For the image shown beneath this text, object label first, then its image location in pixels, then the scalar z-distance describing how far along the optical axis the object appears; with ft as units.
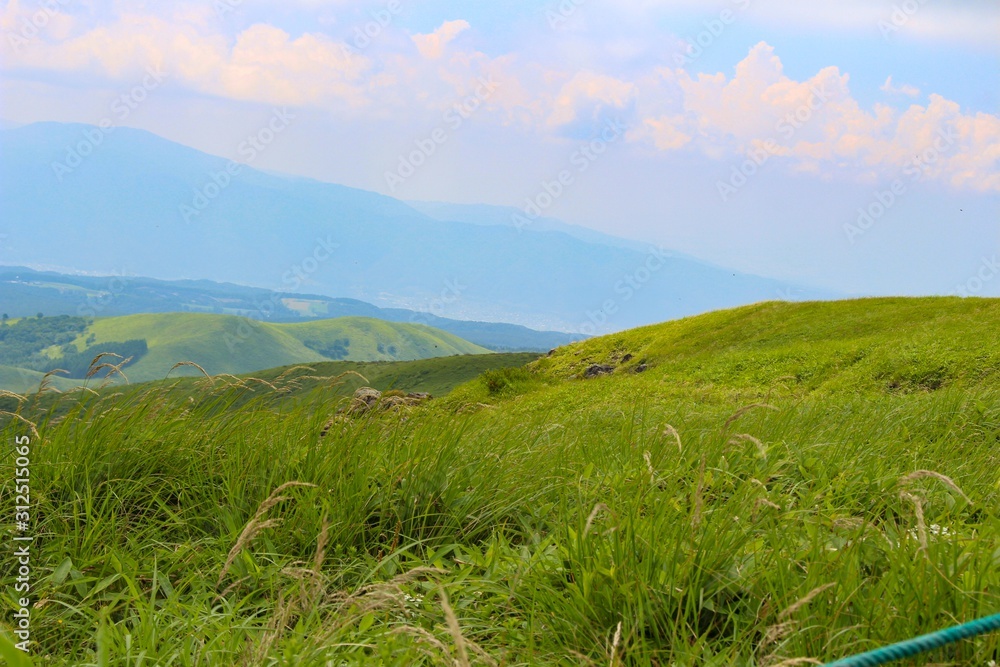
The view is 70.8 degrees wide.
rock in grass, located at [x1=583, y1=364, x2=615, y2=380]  128.50
